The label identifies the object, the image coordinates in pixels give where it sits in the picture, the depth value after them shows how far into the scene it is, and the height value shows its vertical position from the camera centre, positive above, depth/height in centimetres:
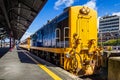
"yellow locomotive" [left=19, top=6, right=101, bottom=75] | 466 -3
